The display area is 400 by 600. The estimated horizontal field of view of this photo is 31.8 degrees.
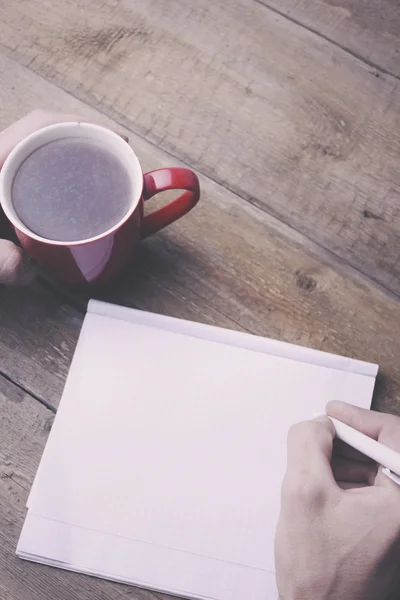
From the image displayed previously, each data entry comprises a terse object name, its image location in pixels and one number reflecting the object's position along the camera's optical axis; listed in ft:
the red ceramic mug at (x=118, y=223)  1.84
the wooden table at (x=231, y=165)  2.21
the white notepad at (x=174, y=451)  2.03
